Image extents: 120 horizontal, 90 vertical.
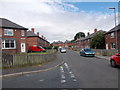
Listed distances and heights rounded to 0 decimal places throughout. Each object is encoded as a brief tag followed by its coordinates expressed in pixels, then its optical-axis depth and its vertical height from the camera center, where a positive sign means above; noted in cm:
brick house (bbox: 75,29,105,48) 5141 +146
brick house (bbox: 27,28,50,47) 3925 +264
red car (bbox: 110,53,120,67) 857 -130
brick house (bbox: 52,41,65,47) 13758 +371
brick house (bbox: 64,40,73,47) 13485 +352
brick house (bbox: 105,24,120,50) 2666 +171
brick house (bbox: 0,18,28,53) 2353 +234
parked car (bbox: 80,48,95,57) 1922 -136
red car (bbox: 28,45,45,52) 3146 -87
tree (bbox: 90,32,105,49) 3114 +132
